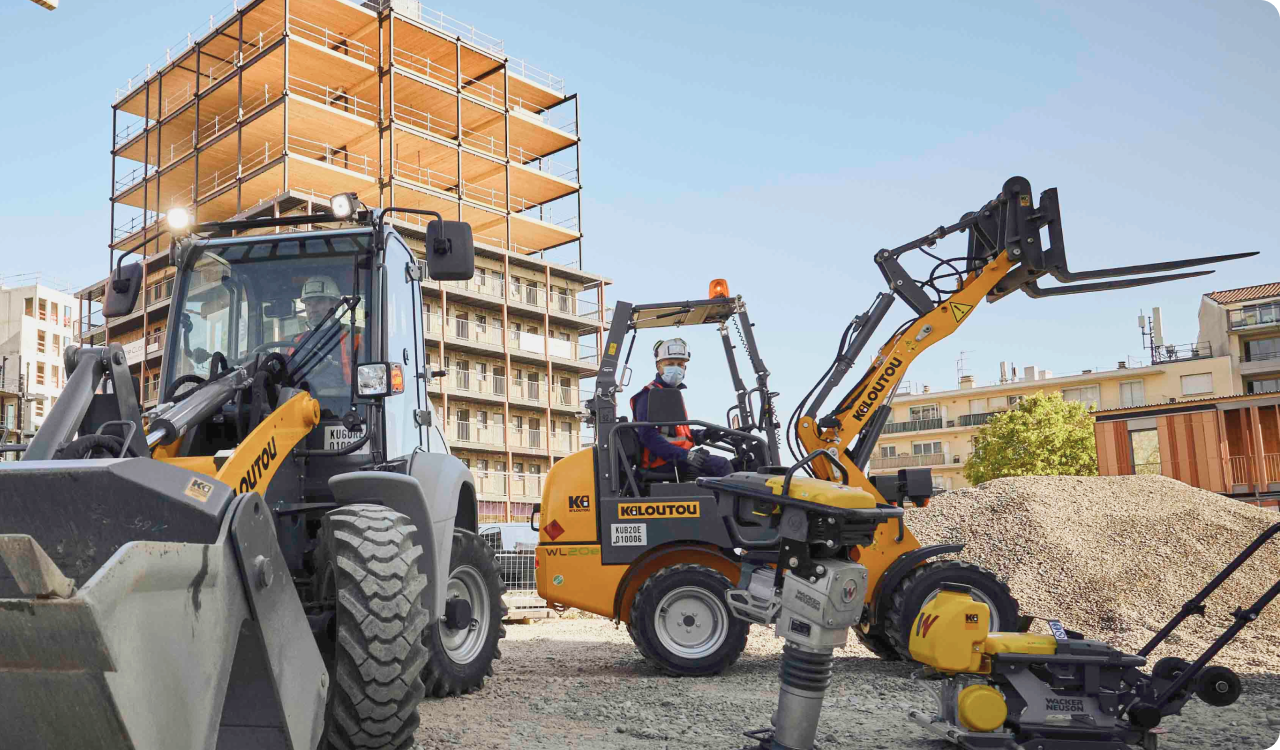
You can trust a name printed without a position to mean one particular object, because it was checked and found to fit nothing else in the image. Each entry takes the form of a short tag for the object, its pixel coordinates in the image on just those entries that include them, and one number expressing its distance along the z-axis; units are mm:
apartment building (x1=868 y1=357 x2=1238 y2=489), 73188
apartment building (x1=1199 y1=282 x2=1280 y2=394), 68625
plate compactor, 5301
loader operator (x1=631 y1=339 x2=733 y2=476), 9070
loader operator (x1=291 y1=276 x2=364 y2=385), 6172
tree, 56781
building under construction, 46094
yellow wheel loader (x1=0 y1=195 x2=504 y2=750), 3104
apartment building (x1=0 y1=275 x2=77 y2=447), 76625
